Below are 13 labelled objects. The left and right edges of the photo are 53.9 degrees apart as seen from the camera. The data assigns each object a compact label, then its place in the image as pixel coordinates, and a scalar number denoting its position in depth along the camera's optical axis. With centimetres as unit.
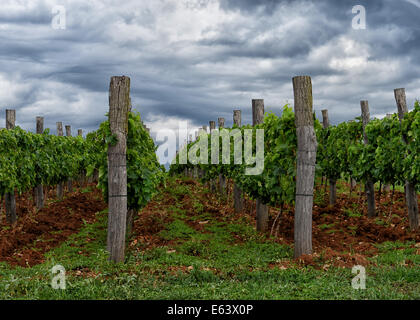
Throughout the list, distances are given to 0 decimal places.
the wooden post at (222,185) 1831
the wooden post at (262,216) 1187
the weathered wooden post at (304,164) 845
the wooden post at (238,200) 1473
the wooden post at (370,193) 1407
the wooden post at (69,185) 2292
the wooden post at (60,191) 1969
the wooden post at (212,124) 2522
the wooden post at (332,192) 1647
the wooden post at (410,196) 1174
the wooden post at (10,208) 1401
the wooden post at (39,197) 1644
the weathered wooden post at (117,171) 823
